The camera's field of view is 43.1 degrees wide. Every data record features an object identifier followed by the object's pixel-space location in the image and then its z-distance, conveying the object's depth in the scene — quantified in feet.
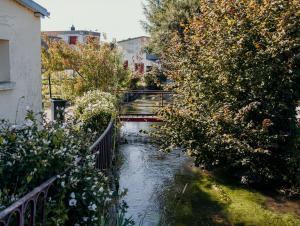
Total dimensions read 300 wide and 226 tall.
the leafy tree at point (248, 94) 26.89
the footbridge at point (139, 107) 49.88
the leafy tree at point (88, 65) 51.44
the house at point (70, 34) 180.16
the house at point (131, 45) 154.71
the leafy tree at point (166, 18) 97.55
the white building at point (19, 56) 24.06
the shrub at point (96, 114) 26.50
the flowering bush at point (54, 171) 9.53
